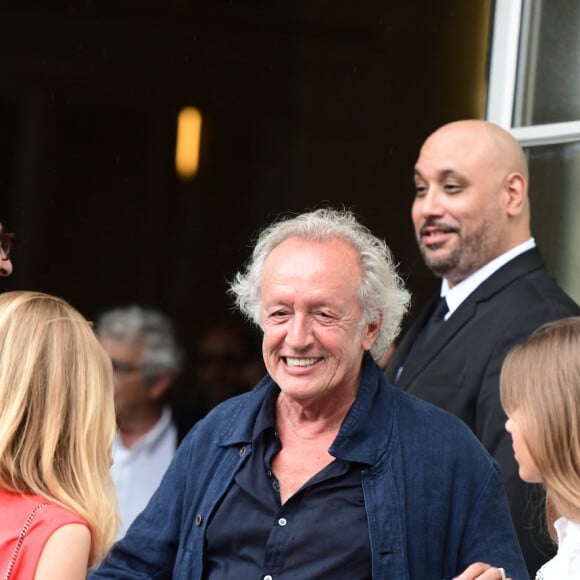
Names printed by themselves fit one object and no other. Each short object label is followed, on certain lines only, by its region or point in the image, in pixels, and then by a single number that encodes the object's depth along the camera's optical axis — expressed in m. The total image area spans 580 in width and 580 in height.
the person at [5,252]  6.54
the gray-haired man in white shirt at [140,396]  11.12
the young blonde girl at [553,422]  5.78
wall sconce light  12.81
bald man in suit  7.96
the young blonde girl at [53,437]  5.32
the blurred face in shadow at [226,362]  12.33
